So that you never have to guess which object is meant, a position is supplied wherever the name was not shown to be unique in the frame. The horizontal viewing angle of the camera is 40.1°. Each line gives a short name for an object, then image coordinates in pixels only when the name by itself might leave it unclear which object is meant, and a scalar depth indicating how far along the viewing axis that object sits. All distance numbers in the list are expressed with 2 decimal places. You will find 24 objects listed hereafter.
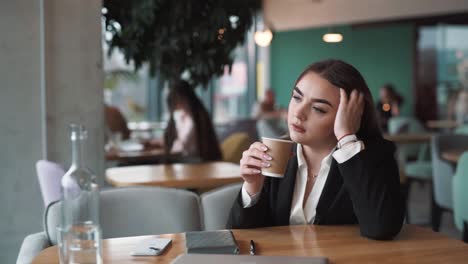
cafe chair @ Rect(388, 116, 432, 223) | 6.36
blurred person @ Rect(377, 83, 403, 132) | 10.26
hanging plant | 4.41
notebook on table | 1.73
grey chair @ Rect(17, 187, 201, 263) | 2.34
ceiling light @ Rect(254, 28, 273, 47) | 6.89
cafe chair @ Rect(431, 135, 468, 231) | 5.05
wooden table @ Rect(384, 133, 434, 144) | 6.86
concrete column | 3.55
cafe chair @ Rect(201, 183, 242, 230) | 2.36
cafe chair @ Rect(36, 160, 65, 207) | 3.09
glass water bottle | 1.51
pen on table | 1.75
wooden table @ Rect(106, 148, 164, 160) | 5.20
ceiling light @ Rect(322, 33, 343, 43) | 6.58
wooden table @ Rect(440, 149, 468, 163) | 4.64
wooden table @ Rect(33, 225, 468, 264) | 1.70
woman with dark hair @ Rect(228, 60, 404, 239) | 2.00
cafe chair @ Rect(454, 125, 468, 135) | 7.34
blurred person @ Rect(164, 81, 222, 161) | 5.15
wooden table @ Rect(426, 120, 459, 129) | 10.01
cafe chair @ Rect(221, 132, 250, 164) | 5.55
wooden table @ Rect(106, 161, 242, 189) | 3.71
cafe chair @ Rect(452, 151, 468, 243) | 3.93
